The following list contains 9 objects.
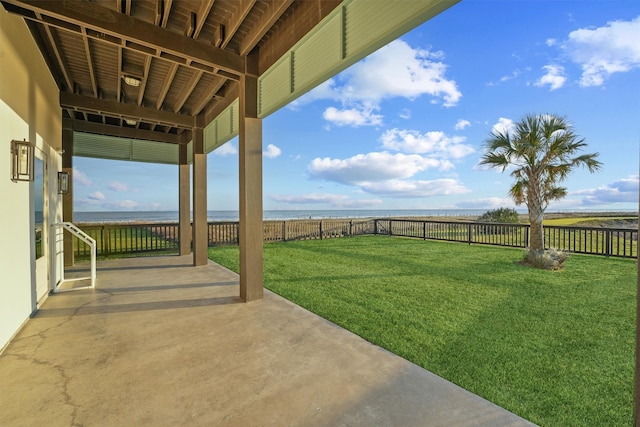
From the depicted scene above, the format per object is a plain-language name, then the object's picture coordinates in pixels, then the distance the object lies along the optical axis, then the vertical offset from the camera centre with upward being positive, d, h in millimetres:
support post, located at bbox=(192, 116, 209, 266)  6250 +425
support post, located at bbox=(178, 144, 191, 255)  7504 +250
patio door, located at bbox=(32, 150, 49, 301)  3600 -156
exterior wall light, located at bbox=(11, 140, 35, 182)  2777 +550
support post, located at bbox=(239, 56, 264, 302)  3943 +385
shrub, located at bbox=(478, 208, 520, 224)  12431 -168
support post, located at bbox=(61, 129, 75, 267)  6137 +324
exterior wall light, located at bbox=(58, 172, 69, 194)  4883 +554
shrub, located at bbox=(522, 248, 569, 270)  5668 -975
